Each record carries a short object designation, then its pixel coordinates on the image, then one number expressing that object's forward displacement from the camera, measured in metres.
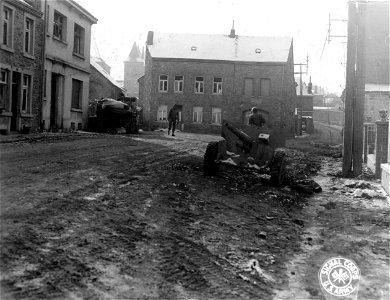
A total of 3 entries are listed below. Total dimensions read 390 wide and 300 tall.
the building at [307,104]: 62.53
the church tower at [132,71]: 92.00
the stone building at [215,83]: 38.84
